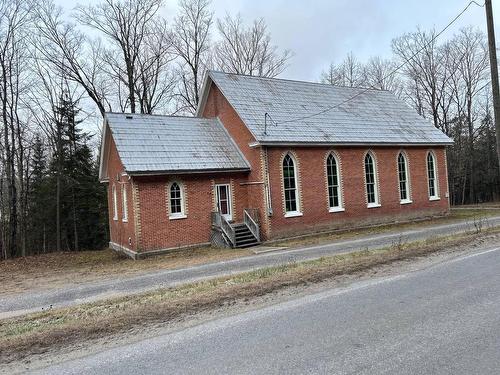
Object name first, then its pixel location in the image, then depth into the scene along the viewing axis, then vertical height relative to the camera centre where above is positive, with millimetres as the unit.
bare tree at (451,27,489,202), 44875 +9941
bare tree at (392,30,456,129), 46156 +12575
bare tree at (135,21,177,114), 35219 +11085
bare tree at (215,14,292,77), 42312 +14816
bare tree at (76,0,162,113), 34312 +13942
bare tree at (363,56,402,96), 48762 +13614
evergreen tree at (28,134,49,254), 32562 +1222
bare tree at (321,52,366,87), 50044 +14266
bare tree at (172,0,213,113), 38406 +12895
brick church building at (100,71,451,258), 18031 +1751
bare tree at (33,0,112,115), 31203 +11438
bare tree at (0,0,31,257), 26500 +6552
